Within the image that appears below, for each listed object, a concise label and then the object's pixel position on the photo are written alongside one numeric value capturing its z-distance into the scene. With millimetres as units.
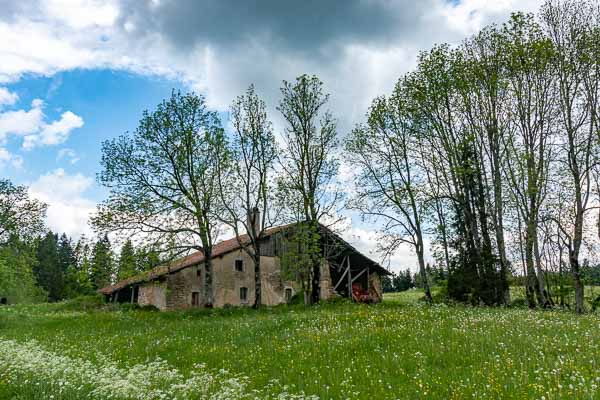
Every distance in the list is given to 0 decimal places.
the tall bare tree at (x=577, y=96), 21700
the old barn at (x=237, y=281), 34969
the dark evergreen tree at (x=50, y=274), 72750
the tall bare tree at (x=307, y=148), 29000
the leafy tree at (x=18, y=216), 42781
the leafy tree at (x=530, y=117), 22953
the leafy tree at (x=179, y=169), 26453
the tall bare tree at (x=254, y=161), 28688
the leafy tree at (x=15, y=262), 39719
